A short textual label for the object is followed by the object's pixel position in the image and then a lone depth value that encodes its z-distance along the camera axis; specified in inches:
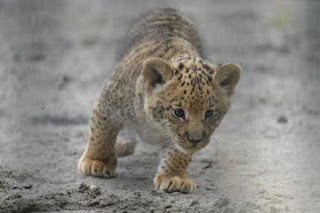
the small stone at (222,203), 496.1
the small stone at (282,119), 717.9
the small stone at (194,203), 510.9
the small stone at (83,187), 527.2
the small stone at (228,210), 481.7
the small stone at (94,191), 520.4
